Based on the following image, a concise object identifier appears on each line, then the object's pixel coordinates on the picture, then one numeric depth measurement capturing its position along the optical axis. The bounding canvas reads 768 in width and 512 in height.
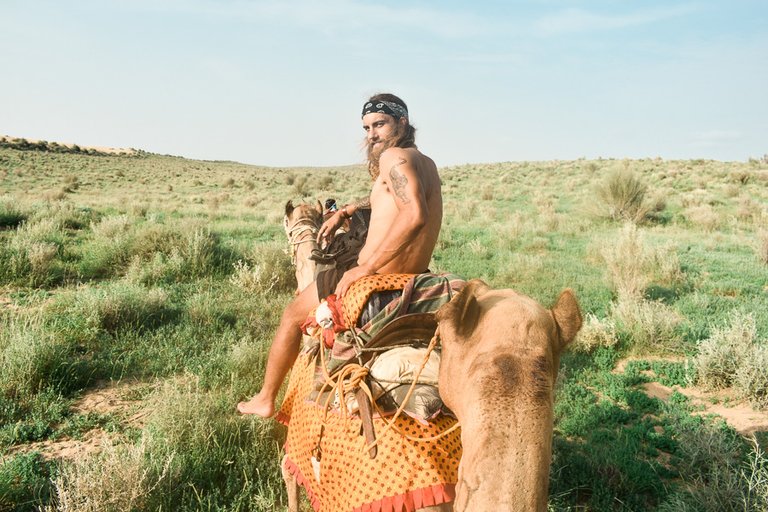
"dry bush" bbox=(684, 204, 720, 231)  15.85
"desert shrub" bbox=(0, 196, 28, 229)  11.46
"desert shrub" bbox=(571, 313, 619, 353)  6.46
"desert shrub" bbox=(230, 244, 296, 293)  8.20
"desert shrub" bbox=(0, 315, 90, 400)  4.52
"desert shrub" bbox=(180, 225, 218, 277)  8.82
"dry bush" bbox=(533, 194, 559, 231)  15.78
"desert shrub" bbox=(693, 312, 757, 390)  5.45
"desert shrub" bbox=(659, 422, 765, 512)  3.41
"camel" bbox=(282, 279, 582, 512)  1.16
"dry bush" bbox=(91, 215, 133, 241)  10.49
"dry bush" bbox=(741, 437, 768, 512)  3.18
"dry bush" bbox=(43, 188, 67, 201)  22.01
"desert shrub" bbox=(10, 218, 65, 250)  8.59
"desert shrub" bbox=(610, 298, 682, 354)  6.48
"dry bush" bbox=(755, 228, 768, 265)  10.80
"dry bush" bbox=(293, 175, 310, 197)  31.63
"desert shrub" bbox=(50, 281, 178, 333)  6.00
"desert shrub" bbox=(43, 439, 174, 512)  2.89
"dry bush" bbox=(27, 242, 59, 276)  7.79
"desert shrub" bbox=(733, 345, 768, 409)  5.12
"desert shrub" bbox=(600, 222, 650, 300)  8.12
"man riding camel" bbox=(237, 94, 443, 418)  2.61
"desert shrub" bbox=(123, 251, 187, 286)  8.13
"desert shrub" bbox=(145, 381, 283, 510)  3.40
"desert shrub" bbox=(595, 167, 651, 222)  17.31
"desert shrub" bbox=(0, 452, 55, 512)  3.20
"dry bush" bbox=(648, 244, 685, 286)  9.20
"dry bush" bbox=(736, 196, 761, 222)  17.40
